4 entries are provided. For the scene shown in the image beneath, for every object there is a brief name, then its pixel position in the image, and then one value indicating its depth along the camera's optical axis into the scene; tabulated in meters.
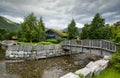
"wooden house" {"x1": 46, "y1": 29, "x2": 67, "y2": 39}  28.47
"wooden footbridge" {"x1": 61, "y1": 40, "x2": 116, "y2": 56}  8.56
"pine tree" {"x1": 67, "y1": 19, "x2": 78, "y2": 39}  24.48
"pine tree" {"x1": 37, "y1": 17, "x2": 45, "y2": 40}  19.70
